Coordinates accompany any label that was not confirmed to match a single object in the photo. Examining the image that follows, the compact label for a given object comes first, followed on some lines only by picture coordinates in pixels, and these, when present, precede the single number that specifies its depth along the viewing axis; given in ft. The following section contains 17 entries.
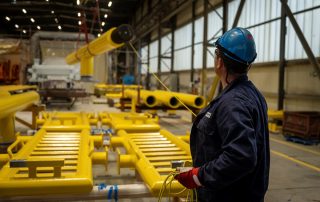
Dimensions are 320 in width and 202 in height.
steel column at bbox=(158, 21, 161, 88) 73.72
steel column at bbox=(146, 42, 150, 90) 81.97
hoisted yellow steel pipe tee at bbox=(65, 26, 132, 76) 16.87
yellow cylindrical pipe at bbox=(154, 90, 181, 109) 30.70
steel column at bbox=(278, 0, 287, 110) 32.50
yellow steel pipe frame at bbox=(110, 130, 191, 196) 9.23
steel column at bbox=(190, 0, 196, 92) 57.00
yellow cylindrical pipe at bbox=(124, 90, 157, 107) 32.09
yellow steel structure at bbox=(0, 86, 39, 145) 13.99
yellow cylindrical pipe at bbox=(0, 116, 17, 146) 17.78
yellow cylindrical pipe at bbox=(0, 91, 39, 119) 13.39
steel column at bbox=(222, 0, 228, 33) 44.19
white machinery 45.37
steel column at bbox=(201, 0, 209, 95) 42.88
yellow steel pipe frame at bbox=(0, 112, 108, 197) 8.64
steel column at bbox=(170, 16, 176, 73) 70.23
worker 5.42
